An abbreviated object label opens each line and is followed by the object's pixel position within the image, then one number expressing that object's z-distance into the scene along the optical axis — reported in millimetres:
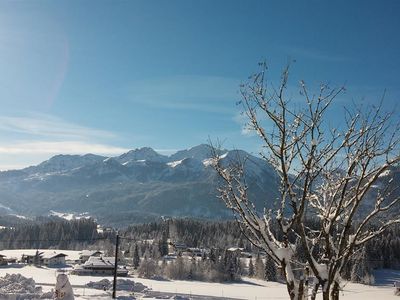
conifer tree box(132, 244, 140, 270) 109750
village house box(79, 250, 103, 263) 113375
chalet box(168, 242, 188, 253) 139512
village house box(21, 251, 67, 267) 110000
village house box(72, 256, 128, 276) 91875
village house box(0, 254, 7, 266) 100938
